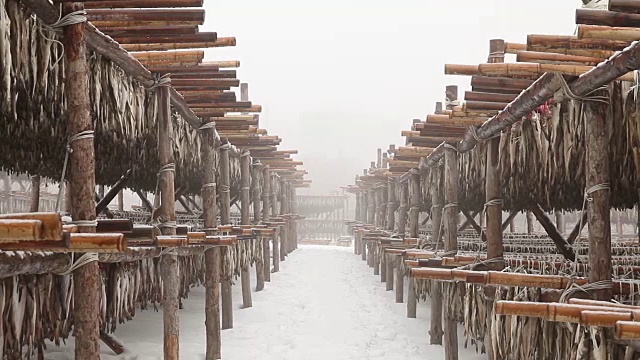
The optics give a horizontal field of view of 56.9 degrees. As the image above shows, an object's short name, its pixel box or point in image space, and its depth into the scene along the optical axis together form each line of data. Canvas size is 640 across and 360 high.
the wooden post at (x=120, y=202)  14.79
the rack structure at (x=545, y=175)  3.26
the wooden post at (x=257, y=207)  12.70
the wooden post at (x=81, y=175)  3.69
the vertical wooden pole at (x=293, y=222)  24.25
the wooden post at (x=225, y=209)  8.80
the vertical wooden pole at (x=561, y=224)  12.89
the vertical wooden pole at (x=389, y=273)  13.57
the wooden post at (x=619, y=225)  17.72
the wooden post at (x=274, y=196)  18.84
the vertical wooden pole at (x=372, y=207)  22.89
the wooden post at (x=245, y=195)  10.90
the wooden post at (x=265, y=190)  15.67
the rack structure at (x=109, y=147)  3.58
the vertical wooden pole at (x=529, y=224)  13.77
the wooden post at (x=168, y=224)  5.71
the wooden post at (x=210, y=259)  7.22
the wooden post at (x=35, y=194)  9.03
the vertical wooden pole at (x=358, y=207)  31.59
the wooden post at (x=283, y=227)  19.38
